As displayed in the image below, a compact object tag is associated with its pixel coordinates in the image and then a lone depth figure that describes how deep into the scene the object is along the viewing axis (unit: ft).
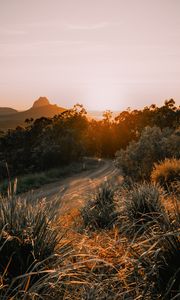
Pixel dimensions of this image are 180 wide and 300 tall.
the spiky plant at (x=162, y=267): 15.97
